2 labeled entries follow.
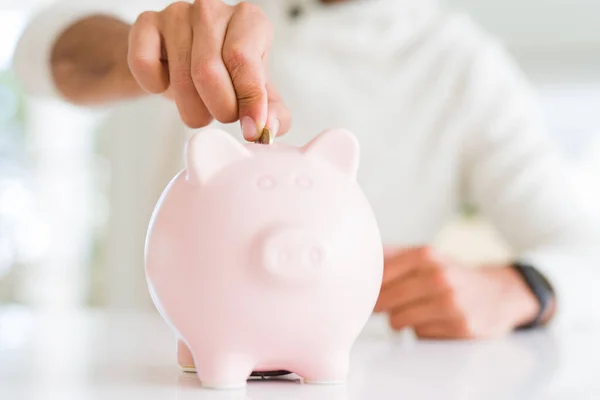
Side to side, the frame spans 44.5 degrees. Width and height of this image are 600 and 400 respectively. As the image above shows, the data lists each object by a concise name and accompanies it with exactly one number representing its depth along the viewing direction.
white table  0.53
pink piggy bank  0.50
